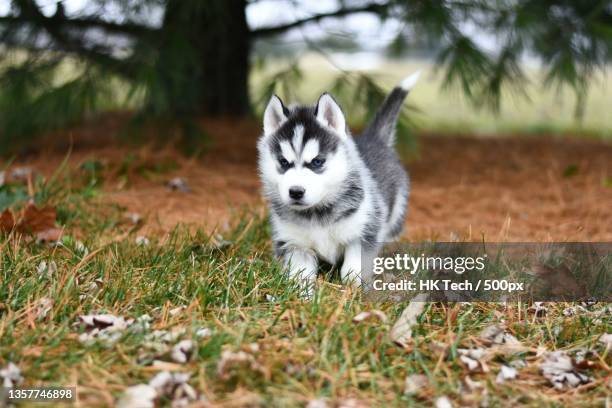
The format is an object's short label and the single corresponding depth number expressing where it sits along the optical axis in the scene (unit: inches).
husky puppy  139.3
